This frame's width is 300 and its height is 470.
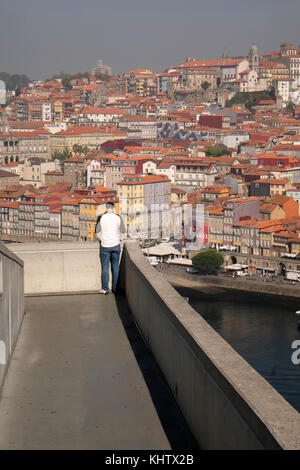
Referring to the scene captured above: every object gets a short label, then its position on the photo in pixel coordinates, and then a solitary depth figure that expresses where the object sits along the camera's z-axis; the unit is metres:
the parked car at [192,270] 181.29
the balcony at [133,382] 14.04
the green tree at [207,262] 179.84
